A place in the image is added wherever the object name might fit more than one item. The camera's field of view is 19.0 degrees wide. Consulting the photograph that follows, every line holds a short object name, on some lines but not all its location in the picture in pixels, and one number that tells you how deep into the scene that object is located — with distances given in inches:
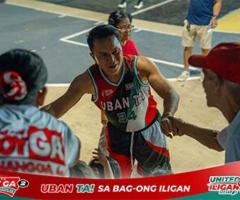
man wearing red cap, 103.5
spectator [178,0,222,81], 285.3
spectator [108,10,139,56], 190.1
